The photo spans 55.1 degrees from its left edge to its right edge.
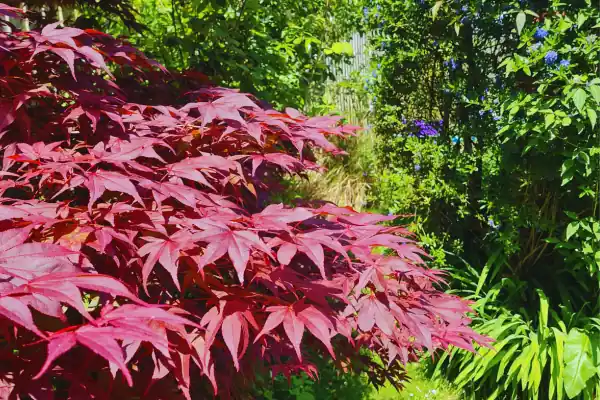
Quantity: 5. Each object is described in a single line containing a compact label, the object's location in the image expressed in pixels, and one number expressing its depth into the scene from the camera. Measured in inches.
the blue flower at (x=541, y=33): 122.6
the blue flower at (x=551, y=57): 119.2
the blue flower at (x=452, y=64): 151.9
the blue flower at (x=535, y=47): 123.0
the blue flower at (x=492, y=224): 141.6
